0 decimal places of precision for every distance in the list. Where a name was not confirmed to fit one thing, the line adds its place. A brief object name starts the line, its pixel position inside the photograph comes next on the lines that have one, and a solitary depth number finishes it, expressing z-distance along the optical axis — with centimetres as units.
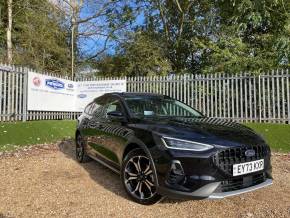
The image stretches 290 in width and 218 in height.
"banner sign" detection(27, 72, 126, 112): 1320
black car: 357
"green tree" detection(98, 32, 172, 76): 1910
